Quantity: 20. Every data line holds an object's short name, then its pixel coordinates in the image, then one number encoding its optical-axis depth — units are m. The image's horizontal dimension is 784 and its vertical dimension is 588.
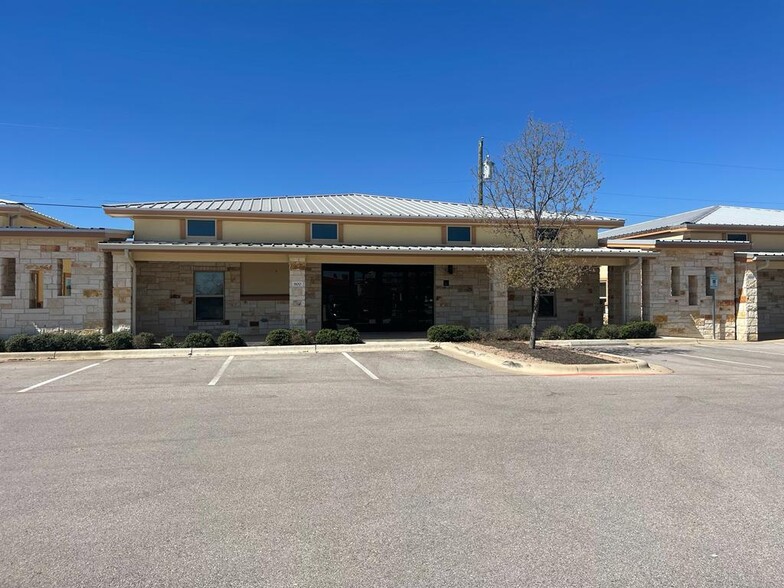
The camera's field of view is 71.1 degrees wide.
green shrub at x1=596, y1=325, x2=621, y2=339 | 19.18
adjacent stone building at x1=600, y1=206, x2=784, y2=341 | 20.53
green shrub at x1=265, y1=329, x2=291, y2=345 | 17.03
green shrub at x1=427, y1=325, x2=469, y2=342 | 17.91
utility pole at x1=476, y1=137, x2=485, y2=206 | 17.88
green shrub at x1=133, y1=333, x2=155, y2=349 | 16.23
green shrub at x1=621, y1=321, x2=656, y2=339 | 19.22
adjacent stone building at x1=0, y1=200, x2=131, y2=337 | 16.56
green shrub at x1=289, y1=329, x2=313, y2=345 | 17.16
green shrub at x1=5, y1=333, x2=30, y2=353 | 15.37
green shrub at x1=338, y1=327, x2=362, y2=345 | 17.58
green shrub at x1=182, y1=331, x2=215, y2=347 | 16.42
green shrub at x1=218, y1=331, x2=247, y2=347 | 16.62
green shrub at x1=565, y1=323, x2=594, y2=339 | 19.03
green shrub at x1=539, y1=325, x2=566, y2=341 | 18.98
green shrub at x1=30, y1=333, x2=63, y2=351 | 15.51
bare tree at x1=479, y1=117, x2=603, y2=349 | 15.31
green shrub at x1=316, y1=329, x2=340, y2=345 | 17.33
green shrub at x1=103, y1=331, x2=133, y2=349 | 16.06
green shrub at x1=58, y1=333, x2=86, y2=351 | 15.70
